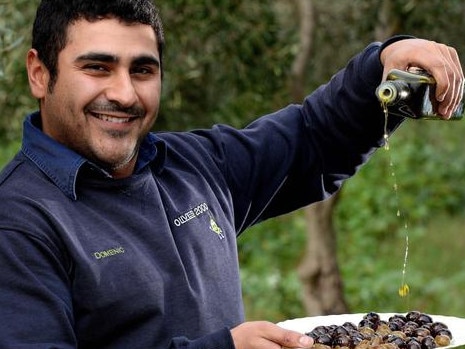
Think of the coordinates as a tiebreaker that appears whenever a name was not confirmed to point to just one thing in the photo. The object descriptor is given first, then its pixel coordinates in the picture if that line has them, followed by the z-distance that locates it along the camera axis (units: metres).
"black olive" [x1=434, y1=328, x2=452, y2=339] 3.31
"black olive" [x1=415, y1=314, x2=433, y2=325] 3.48
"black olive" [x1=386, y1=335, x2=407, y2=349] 3.24
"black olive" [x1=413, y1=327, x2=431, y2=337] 3.33
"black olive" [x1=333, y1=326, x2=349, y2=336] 3.26
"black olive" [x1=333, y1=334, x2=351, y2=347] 3.21
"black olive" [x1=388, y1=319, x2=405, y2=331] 3.44
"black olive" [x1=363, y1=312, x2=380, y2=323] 3.49
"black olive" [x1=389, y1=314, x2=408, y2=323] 3.53
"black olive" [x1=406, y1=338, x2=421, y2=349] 3.22
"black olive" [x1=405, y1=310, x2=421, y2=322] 3.52
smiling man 3.00
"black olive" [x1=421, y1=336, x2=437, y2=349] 3.23
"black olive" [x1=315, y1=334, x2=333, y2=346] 3.18
